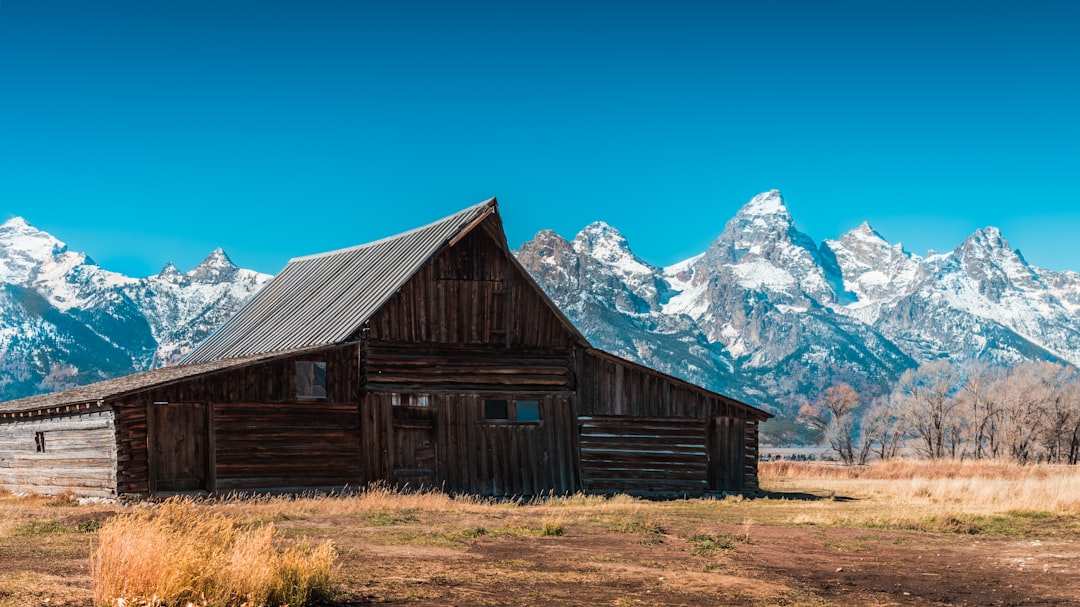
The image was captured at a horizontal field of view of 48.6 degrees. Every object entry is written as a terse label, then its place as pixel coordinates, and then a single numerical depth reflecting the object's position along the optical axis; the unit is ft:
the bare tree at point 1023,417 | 255.91
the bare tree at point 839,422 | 323.76
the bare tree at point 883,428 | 323.57
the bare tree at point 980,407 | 277.23
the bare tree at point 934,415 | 285.23
